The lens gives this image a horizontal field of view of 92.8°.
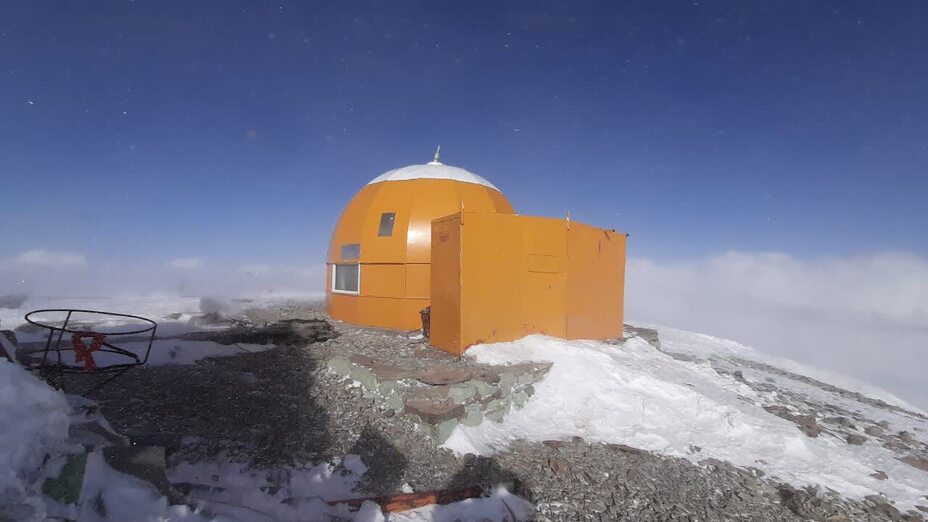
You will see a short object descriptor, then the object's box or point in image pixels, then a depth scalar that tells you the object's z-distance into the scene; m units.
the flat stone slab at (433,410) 5.90
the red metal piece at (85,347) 4.04
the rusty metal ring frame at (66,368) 3.87
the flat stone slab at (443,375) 6.81
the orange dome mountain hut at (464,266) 8.91
